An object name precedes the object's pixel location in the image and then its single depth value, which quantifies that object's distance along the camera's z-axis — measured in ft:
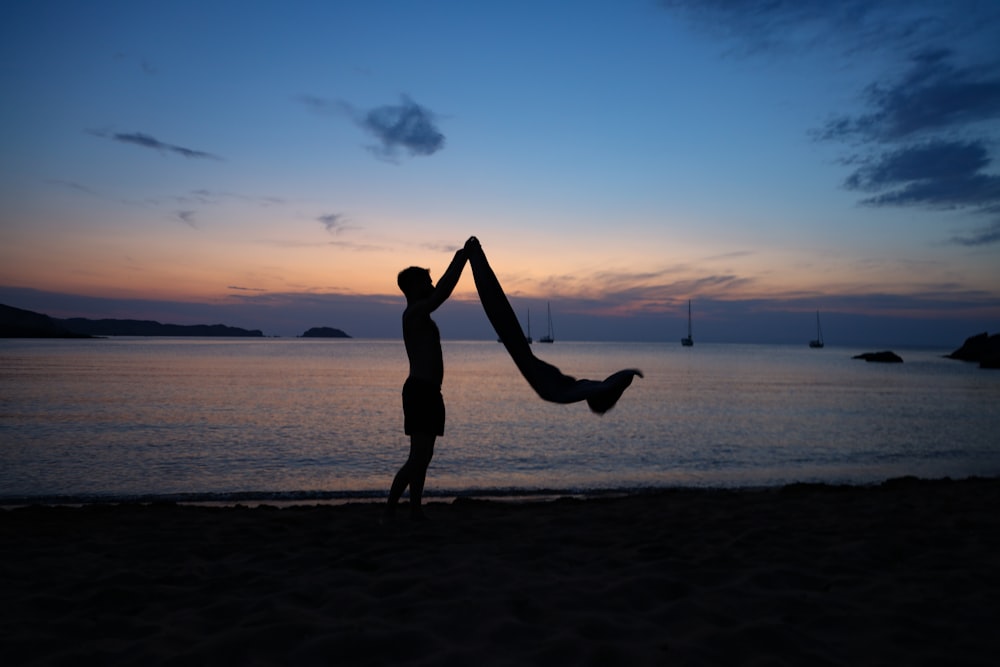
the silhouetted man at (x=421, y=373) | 19.77
